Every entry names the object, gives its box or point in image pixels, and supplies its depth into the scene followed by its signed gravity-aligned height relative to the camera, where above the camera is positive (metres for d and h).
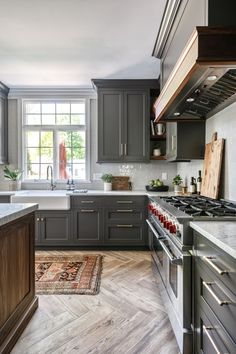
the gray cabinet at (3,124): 4.52 +0.82
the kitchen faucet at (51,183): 4.66 -0.16
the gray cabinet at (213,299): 1.09 -0.57
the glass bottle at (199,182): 3.21 -0.10
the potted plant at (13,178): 4.56 -0.07
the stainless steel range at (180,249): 1.65 -0.51
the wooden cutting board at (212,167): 2.60 +0.06
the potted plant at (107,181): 4.48 -0.13
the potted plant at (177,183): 4.09 -0.14
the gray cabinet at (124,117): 4.26 +0.87
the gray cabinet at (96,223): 3.99 -0.72
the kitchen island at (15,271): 1.72 -0.69
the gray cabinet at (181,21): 1.61 +1.17
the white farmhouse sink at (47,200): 3.94 -0.38
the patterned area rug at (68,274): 2.70 -1.12
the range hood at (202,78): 1.45 +0.62
